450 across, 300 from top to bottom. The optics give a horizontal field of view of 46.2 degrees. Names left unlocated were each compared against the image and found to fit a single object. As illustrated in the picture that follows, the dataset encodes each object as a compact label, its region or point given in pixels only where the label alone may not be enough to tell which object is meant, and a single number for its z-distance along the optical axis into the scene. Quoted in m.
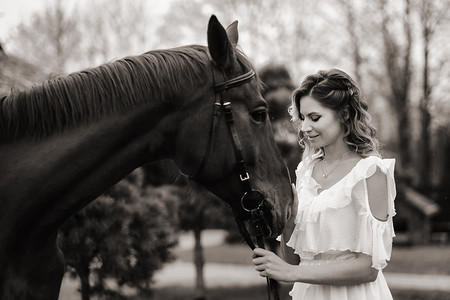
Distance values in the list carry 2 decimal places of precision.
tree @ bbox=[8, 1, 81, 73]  20.61
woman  2.41
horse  2.29
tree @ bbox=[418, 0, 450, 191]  23.64
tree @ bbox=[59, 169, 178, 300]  4.90
